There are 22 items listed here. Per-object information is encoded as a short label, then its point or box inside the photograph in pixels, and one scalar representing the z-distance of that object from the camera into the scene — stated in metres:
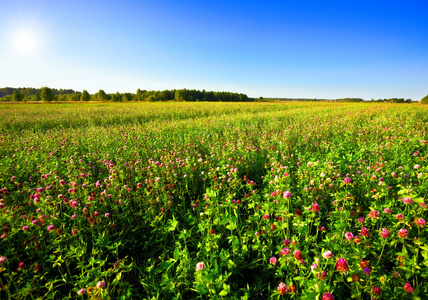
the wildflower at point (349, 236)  1.72
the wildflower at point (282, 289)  1.59
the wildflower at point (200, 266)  1.63
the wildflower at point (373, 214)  1.91
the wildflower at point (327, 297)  1.34
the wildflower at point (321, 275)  1.45
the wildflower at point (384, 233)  1.67
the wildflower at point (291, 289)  1.55
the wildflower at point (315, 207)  2.14
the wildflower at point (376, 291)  1.41
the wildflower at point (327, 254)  1.57
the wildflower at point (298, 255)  1.64
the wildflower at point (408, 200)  1.94
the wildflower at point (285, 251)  1.74
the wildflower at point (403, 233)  1.68
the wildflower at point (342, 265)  1.45
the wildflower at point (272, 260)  1.89
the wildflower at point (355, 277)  1.44
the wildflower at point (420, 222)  1.76
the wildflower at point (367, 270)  1.48
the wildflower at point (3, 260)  1.73
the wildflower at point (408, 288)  1.42
